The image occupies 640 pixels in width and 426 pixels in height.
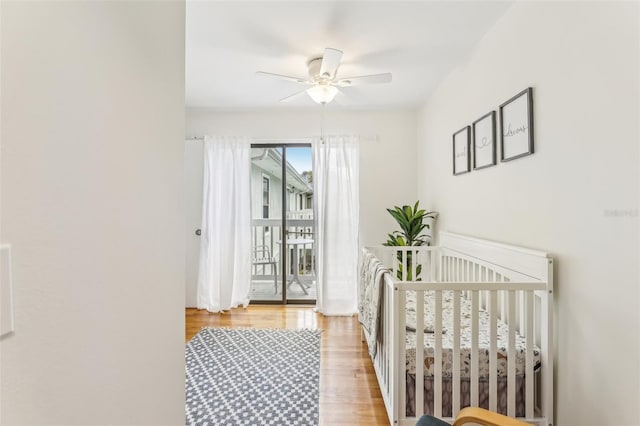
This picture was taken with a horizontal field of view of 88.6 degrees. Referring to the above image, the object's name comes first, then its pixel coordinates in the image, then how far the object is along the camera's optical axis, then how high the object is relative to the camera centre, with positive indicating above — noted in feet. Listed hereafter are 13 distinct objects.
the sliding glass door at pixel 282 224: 13.05 -0.48
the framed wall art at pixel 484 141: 6.97 +1.57
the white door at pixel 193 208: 12.67 +0.19
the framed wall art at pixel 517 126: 5.65 +1.57
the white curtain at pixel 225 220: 12.32 -0.28
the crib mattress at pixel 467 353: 5.35 -2.33
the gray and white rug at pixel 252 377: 6.24 -3.78
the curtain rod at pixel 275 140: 12.64 +2.81
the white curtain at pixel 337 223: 12.09 -0.41
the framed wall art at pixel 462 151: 8.23 +1.60
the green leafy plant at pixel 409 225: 10.59 -0.44
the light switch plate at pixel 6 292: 1.34 -0.33
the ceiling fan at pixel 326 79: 7.36 +3.32
